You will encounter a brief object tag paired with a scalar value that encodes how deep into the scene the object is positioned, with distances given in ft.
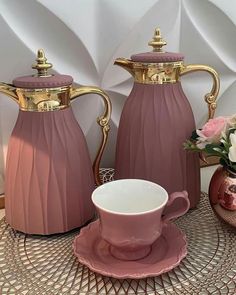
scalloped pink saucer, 1.34
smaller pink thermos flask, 1.52
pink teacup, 1.34
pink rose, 1.62
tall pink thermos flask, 1.68
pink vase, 1.56
